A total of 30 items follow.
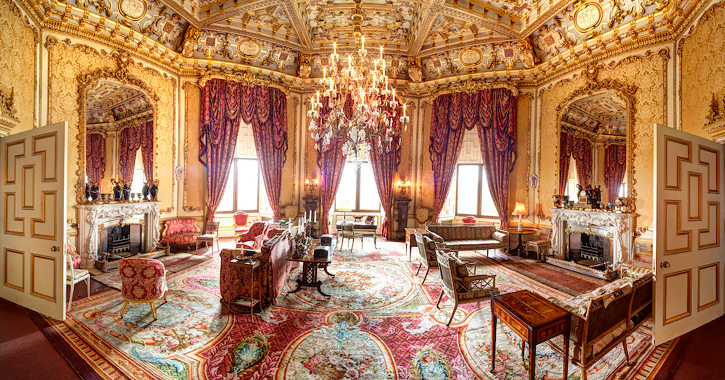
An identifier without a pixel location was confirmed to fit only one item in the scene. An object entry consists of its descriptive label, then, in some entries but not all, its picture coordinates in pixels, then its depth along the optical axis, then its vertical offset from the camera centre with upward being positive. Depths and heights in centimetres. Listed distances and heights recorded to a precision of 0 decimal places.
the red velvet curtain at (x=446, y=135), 869 +177
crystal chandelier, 538 +157
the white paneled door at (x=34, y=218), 322 -38
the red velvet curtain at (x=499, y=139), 815 +151
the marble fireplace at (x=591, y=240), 578 -112
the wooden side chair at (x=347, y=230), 758 -108
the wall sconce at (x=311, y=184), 927 +17
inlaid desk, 220 -103
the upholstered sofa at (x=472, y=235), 686 -114
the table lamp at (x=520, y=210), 742 -50
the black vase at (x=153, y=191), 712 -8
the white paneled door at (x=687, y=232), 284 -42
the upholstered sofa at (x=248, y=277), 409 -130
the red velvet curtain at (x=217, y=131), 804 +166
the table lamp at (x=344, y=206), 946 -55
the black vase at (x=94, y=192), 598 -11
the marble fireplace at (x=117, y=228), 579 -96
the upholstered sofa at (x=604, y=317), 233 -111
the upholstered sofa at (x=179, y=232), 721 -118
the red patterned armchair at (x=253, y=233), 662 -107
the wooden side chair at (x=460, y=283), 364 -122
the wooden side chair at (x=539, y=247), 697 -138
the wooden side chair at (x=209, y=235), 722 -125
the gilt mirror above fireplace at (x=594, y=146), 783 +144
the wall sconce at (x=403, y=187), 939 +11
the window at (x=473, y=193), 953 -7
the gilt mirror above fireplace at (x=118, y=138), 804 +155
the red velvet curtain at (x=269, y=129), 851 +185
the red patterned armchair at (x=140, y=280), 366 -121
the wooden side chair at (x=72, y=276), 403 -132
